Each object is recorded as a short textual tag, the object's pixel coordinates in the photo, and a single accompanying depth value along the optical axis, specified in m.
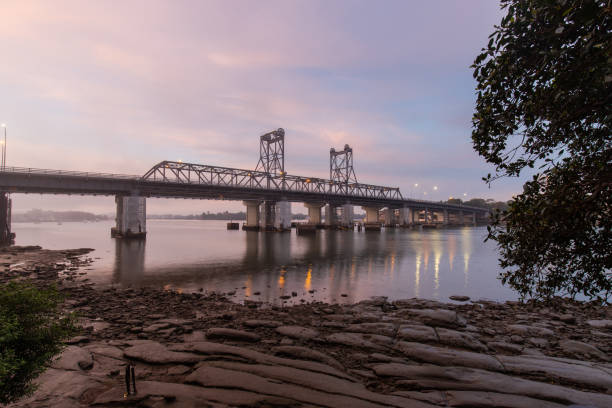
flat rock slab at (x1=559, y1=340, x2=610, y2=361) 8.99
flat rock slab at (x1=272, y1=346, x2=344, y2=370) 7.53
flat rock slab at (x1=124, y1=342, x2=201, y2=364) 7.30
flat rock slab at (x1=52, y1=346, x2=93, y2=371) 6.87
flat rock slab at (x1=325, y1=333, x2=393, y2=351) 8.75
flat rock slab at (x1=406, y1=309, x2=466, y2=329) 11.32
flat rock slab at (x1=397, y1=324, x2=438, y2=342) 9.48
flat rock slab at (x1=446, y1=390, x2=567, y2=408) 5.75
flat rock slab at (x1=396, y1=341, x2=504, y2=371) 7.66
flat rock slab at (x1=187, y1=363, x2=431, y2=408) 5.64
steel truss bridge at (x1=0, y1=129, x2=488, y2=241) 50.22
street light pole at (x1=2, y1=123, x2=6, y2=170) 50.04
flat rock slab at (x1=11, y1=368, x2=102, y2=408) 5.42
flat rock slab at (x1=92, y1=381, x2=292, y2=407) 5.41
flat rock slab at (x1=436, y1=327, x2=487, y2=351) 9.04
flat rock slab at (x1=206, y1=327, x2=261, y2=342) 8.96
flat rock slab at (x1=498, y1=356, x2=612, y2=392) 6.88
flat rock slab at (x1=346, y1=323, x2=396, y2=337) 10.03
